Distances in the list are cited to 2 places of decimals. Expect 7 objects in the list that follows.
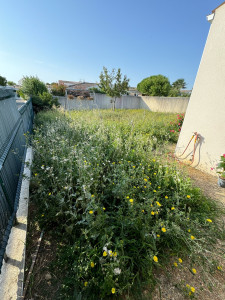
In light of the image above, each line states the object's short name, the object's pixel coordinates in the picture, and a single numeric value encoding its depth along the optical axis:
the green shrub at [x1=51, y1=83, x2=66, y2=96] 16.27
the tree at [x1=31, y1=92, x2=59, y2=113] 9.07
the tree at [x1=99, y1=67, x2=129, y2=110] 14.27
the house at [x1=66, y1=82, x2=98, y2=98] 22.51
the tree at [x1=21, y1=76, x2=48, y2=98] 9.46
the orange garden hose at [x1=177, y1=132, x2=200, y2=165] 3.66
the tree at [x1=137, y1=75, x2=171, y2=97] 21.48
